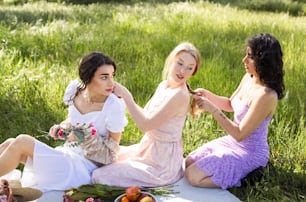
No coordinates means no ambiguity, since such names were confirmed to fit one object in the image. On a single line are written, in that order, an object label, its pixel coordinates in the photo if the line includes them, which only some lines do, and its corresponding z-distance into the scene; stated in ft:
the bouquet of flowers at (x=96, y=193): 11.99
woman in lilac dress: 12.93
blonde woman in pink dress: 12.67
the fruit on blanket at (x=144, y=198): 11.23
